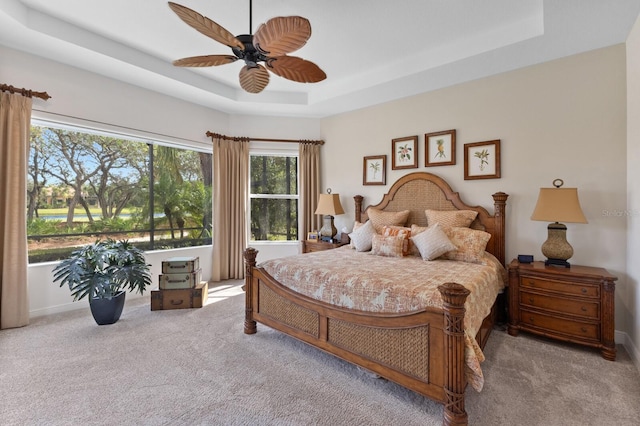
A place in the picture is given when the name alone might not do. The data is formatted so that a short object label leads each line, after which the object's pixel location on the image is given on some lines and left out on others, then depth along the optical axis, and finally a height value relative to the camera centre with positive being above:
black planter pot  2.86 -0.96
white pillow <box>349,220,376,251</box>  3.45 -0.29
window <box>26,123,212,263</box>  3.43 +0.31
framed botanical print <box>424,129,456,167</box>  3.57 +0.83
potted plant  2.80 -0.61
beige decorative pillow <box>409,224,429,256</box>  3.17 -0.33
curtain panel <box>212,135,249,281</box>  4.55 +0.14
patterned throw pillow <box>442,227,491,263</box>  2.82 -0.33
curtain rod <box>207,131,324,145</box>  4.70 +1.24
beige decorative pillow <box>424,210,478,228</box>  3.27 -0.06
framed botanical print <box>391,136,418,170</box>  3.90 +0.84
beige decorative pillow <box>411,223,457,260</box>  2.84 -0.31
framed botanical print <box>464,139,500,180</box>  3.26 +0.62
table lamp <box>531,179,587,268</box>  2.53 -0.03
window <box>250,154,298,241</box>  4.98 +0.29
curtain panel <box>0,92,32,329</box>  2.78 +0.03
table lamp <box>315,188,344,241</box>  4.26 +0.05
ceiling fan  1.78 +1.20
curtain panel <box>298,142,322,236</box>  4.85 +0.46
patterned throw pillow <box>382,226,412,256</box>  3.13 -0.24
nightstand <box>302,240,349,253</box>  4.14 -0.48
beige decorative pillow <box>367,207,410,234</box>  3.73 -0.08
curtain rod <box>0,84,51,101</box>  2.78 +1.23
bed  1.55 -0.78
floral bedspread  1.77 -0.51
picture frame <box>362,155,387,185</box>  4.19 +0.65
